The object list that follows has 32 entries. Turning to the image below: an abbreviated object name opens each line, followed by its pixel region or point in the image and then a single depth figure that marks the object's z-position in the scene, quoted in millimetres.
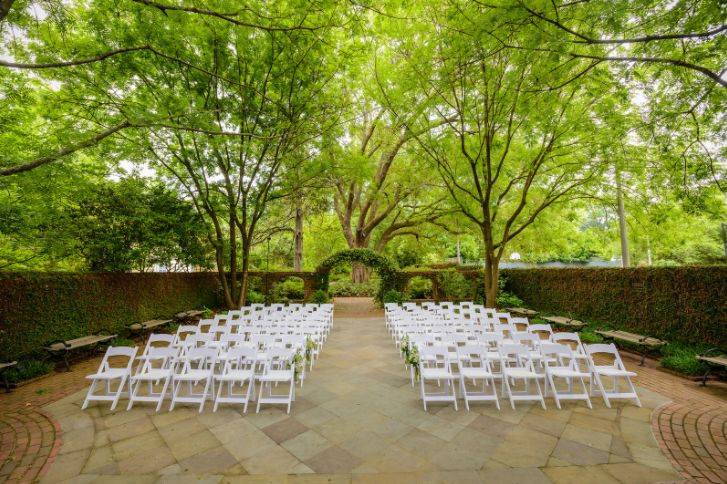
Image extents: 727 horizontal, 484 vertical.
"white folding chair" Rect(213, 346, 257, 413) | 4520
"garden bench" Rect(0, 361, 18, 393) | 5395
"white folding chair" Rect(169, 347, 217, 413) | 4590
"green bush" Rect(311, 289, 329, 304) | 15970
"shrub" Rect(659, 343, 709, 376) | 5914
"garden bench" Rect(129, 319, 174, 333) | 8992
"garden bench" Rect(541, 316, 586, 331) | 9122
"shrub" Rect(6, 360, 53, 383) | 5883
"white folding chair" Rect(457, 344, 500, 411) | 4539
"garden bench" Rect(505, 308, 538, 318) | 11531
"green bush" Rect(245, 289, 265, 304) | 16016
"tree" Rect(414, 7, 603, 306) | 8414
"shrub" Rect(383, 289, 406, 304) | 15523
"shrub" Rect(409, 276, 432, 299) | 17422
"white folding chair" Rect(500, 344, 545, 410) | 4629
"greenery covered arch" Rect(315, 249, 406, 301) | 16094
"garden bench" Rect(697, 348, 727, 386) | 5297
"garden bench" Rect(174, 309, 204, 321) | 11303
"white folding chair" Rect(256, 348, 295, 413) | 4582
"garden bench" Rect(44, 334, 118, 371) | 6645
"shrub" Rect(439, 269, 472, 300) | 15930
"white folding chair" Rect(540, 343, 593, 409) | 4660
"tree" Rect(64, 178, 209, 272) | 8883
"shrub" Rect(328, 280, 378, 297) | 21734
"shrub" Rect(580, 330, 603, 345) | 8312
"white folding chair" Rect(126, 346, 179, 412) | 4641
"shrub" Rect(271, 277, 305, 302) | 17052
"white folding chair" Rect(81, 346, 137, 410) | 4641
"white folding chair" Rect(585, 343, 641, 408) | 4617
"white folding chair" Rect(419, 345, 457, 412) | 4578
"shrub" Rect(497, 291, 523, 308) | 13850
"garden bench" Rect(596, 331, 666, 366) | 6688
